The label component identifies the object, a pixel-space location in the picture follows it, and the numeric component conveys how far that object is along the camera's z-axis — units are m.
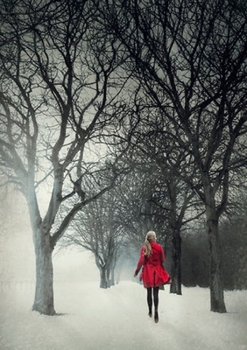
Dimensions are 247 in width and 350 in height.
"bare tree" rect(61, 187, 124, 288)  29.03
